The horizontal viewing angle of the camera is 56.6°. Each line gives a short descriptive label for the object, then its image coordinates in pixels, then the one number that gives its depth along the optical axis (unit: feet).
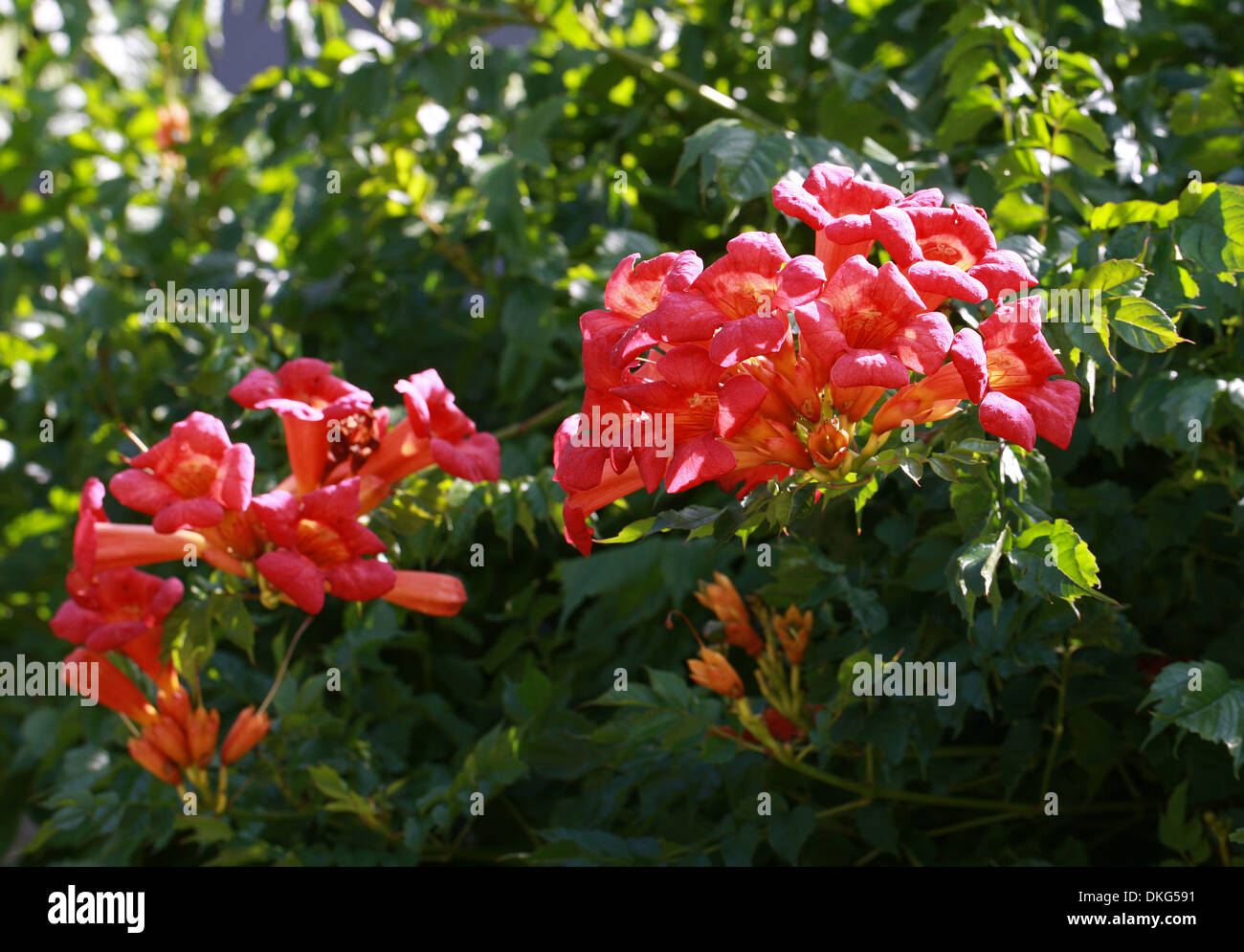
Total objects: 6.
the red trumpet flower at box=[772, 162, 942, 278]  5.02
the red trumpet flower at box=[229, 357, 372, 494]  6.47
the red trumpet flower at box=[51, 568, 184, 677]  6.68
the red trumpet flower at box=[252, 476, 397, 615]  6.01
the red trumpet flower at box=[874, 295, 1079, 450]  4.86
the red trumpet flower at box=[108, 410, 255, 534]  6.15
